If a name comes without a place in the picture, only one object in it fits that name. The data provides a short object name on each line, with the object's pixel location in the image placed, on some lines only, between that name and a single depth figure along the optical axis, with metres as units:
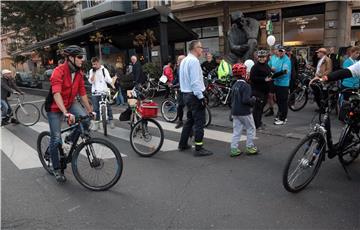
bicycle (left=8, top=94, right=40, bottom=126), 10.51
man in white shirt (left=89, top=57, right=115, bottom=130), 8.78
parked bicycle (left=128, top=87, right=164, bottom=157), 6.25
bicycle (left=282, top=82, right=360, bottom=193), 4.22
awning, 14.96
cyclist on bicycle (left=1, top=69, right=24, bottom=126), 10.17
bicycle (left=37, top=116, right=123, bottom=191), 4.69
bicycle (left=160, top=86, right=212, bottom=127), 9.70
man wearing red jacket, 4.64
